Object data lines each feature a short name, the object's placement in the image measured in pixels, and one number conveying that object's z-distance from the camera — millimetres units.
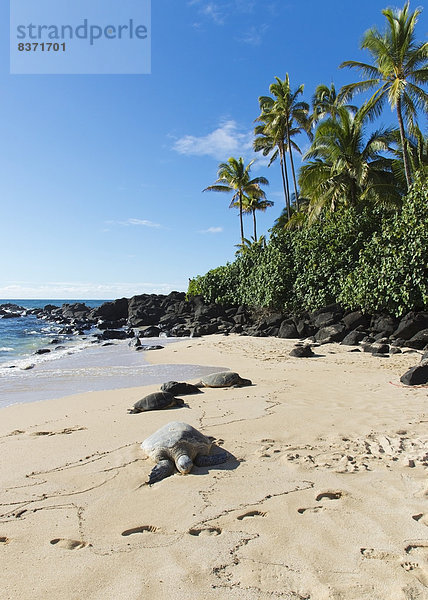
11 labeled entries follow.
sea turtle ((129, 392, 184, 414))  6277
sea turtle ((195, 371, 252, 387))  8109
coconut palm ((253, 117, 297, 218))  28297
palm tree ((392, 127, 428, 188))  19859
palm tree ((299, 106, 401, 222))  20094
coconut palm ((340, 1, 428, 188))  16969
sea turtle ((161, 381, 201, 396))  7391
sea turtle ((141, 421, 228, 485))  3809
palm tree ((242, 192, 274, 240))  39281
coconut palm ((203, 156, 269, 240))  36094
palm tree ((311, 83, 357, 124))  30016
